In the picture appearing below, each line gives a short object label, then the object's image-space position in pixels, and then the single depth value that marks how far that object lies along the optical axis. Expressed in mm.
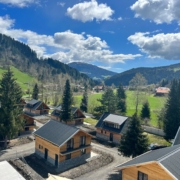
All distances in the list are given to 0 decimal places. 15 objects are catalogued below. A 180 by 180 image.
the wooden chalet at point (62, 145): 31875
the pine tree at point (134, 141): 31000
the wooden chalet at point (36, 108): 73625
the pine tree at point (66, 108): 55188
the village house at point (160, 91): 115875
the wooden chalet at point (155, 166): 17906
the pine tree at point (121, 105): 73625
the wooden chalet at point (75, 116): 60938
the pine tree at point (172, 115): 44250
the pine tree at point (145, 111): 63906
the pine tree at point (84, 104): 79000
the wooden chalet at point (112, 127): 45656
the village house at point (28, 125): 48156
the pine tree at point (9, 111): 38750
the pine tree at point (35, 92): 91562
